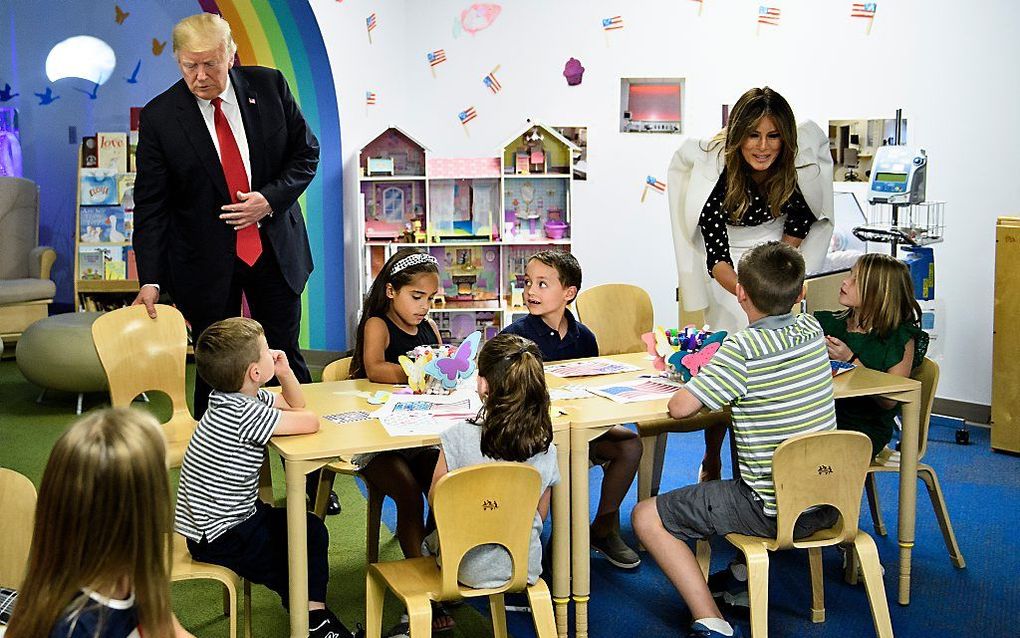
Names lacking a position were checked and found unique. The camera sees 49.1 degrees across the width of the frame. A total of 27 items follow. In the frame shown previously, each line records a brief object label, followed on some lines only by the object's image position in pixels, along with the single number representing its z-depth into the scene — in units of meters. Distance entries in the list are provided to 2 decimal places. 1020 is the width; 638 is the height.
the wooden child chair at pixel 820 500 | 2.73
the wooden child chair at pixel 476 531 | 2.46
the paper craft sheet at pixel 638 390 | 3.14
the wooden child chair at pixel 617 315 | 4.16
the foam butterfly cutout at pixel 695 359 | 3.26
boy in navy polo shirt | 3.60
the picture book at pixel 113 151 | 7.08
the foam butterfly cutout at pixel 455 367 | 3.19
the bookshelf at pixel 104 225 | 7.02
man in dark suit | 3.54
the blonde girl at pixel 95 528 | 1.60
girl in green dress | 3.48
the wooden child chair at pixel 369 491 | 3.40
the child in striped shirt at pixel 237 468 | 2.66
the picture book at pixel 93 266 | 7.02
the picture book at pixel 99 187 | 7.04
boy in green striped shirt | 2.85
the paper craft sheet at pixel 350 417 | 2.91
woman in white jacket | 3.81
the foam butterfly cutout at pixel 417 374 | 3.21
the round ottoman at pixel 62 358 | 5.70
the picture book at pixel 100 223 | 7.05
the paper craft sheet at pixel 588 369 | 3.47
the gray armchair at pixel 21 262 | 6.98
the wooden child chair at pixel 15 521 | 2.17
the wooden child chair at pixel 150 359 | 3.35
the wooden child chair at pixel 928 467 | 3.49
